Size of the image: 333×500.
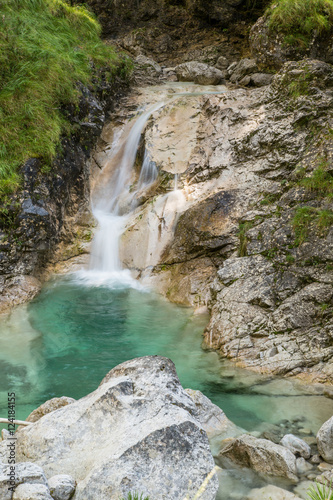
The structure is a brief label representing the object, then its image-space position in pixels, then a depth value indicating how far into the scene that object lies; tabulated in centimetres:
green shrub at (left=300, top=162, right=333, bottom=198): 623
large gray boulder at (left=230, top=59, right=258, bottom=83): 1114
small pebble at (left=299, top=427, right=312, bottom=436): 377
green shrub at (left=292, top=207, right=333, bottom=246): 575
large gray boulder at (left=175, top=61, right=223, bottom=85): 1191
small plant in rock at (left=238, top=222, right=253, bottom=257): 648
